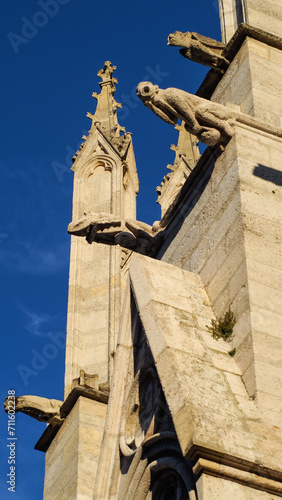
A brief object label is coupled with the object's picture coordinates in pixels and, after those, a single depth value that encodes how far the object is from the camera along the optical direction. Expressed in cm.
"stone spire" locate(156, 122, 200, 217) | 1633
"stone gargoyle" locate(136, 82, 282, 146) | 784
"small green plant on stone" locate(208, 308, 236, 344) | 679
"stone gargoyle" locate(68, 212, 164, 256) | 888
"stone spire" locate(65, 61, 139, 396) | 1191
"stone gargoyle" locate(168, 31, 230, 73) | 889
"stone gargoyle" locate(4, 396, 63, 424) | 1155
